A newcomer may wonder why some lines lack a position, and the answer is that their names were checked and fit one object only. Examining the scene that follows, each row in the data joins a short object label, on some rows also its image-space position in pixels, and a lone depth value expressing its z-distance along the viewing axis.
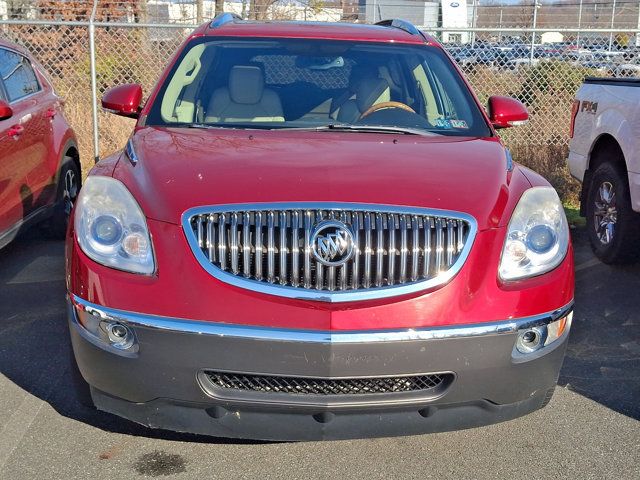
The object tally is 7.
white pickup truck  6.04
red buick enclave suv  2.91
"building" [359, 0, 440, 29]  25.60
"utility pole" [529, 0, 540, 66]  14.26
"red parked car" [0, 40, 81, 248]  5.75
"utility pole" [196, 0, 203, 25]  14.60
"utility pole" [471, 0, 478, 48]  17.22
